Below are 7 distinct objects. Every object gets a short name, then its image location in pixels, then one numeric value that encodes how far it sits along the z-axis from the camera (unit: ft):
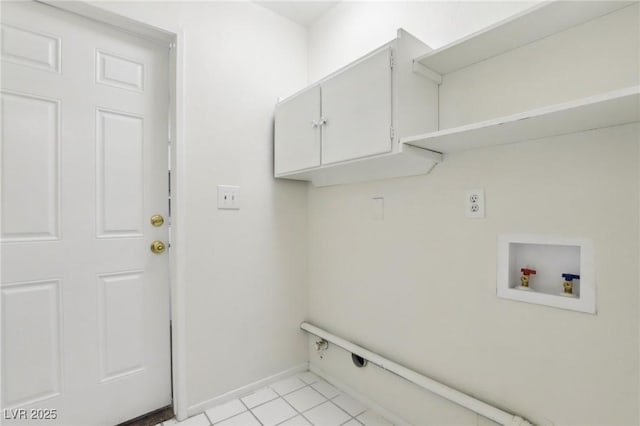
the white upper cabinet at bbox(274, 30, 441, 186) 4.15
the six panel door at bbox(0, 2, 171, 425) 4.24
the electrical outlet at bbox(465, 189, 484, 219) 4.16
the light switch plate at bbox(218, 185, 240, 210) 5.70
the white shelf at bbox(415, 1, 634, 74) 3.19
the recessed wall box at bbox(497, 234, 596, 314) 3.34
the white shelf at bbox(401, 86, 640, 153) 2.65
